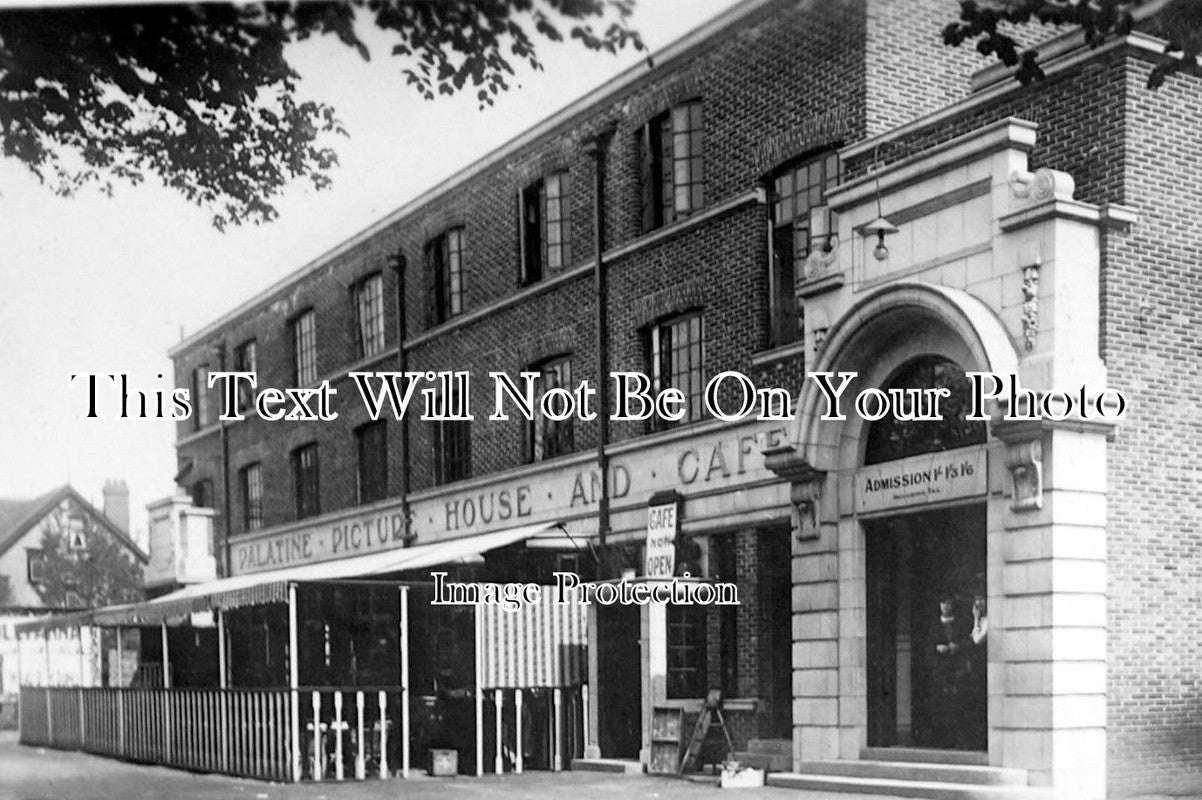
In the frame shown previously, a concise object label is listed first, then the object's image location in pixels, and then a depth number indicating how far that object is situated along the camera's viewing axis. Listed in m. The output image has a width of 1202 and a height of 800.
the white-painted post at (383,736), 17.03
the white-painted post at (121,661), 22.91
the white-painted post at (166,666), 21.14
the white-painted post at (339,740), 16.72
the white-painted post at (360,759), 16.80
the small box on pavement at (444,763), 17.20
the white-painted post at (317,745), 16.67
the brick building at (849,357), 12.53
